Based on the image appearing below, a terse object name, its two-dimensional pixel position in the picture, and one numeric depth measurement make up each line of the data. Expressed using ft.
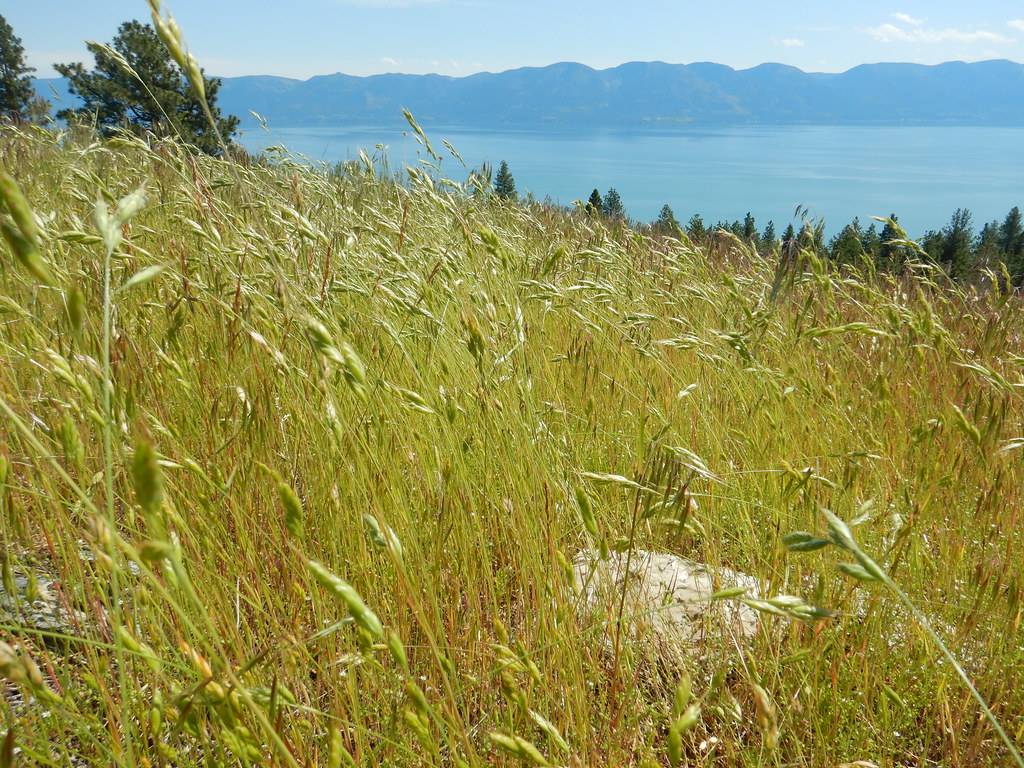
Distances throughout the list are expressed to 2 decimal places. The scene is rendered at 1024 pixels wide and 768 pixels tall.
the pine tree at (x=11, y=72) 93.30
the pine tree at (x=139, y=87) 59.72
